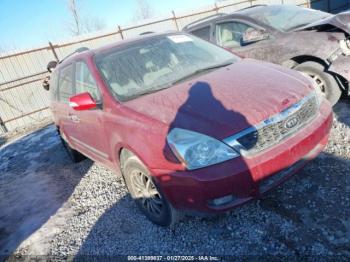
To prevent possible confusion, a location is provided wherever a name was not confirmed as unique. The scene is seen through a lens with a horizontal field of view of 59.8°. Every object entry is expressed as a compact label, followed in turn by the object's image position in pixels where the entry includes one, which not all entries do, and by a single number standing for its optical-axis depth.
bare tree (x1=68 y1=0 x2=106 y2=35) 29.72
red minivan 2.34
